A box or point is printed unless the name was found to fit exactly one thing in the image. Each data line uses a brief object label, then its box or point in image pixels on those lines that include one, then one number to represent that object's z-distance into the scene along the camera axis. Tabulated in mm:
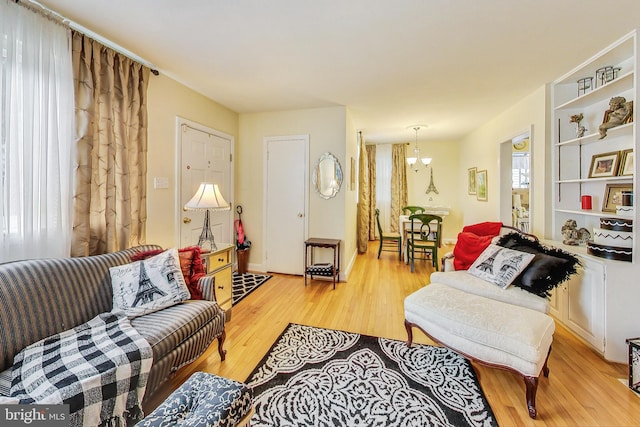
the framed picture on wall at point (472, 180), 5255
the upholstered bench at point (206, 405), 963
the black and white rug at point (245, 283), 3270
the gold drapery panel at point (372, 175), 6715
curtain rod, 1718
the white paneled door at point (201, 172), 3088
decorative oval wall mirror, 3824
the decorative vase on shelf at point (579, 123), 2641
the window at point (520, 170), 4391
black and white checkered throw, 1082
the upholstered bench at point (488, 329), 1501
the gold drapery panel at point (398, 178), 6570
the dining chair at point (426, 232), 4191
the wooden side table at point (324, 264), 3557
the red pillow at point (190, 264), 2031
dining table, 4754
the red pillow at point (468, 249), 2713
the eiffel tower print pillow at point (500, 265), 2191
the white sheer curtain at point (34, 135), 1639
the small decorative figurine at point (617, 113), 2094
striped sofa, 1335
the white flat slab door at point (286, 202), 3963
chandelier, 5115
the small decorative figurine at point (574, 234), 2547
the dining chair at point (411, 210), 5745
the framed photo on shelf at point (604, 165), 2328
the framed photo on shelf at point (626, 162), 2184
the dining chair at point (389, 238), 4973
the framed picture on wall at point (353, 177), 4312
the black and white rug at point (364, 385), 1483
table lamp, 2520
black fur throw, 2020
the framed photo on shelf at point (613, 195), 2301
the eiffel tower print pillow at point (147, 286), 1736
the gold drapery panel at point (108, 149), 1981
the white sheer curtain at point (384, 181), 6699
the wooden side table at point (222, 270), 2439
